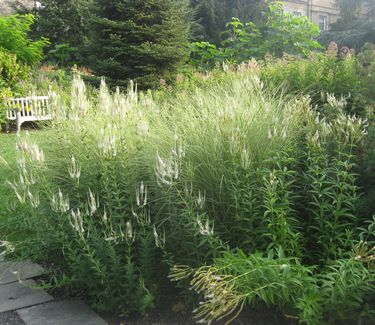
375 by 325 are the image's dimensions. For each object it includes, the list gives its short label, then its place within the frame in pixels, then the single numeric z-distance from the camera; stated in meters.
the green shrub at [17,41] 12.47
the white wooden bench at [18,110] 10.54
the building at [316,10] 35.62
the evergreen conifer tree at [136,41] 11.48
